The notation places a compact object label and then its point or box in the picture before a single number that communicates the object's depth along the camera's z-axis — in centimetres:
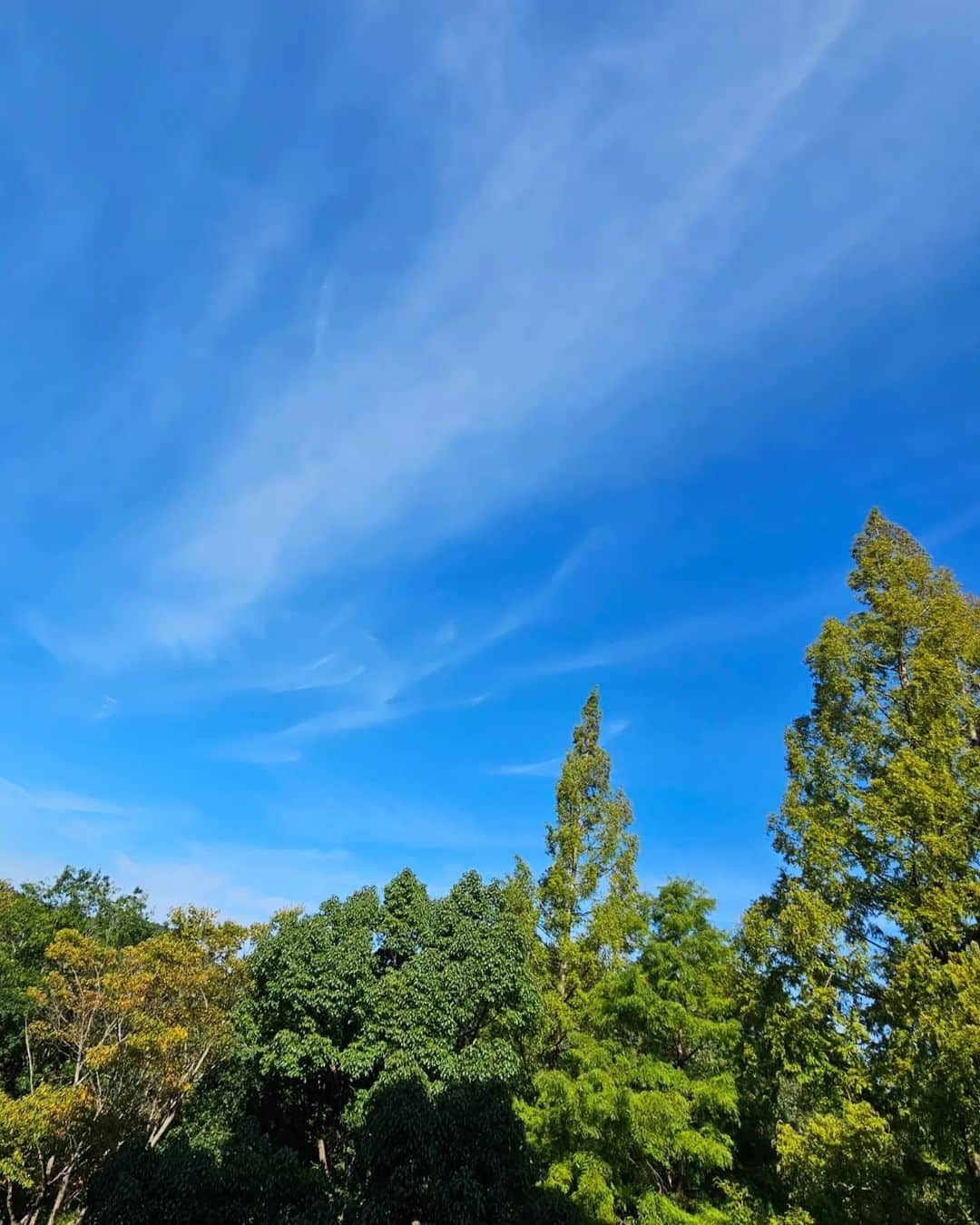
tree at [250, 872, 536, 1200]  1370
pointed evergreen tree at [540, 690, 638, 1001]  1664
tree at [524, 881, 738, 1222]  1166
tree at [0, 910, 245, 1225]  1706
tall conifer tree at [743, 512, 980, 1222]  785
